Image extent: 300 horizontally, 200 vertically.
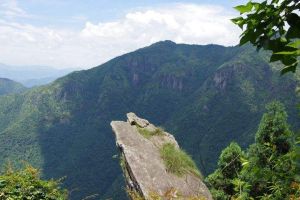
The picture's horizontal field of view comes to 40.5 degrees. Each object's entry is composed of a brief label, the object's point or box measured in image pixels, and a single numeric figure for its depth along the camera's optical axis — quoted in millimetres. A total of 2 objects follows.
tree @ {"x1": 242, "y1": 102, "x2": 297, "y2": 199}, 28203
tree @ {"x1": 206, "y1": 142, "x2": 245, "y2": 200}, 31703
